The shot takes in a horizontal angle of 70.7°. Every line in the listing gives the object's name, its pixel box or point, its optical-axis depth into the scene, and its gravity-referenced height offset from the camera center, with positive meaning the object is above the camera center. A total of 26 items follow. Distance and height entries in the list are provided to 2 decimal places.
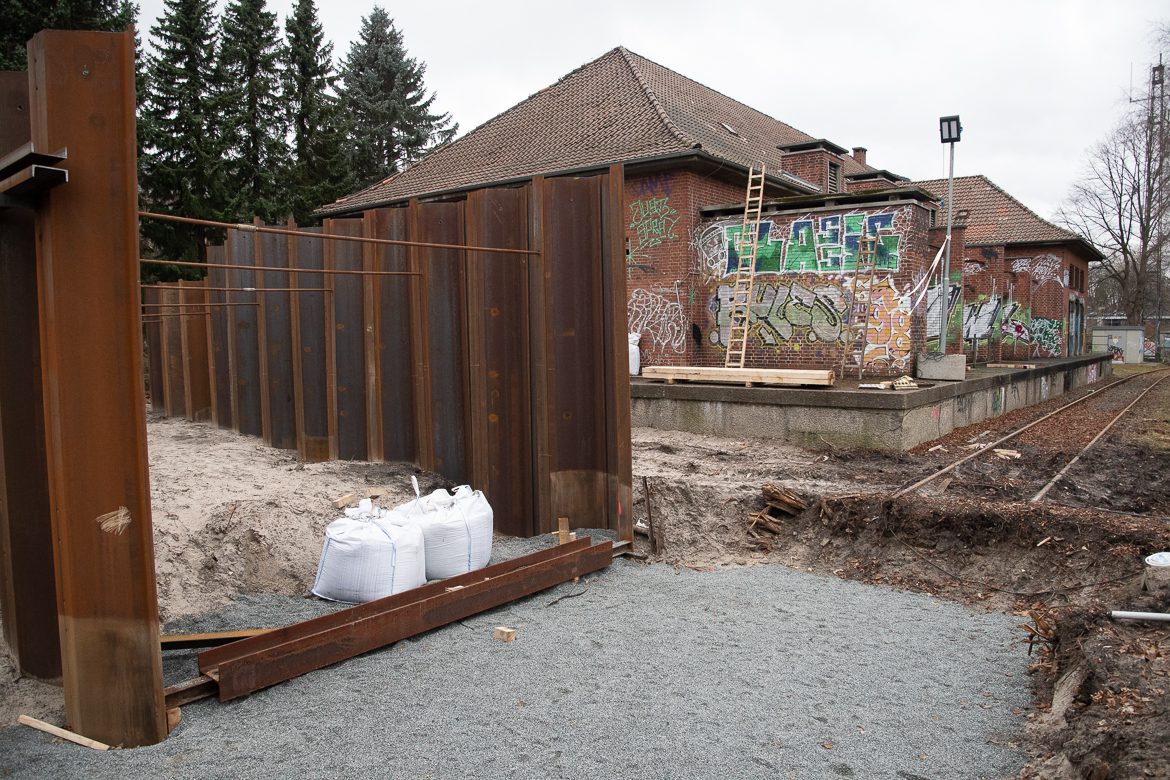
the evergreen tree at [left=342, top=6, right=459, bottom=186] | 43.12 +12.71
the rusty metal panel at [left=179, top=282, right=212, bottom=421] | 14.59 -0.27
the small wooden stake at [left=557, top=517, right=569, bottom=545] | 7.05 -1.59
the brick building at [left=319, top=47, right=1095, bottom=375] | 17.16 +2.79
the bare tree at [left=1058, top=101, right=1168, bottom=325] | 43.88 +6.44
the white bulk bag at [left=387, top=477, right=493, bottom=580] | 6.40 -1.44
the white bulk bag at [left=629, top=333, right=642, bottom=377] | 18.62 -0.41
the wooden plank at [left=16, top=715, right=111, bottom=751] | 3.90 -1.83
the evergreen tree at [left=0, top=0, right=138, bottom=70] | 21.22 +9.02
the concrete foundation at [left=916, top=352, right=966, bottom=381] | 16.36 -0.61
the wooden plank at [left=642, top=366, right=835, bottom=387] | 13.90 -0.65
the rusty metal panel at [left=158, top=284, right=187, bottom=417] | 15.63 -0.16
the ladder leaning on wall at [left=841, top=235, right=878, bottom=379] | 16.77 +0.65
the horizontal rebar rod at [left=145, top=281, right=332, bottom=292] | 8.88 +0.64
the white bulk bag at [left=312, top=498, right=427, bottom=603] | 5.90 -1.54
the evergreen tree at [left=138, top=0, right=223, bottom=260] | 26.89 +7.14
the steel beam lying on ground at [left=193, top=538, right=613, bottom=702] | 4.59 -1.75
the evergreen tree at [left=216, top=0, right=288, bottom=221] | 29.83 +9.21
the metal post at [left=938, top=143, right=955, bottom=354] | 16.57 +0.83
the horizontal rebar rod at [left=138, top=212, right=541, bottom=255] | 5.07 +0.83
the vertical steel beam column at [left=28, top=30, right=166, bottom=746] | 3.79 -0.18
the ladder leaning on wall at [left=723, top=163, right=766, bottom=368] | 18.06 +1.41
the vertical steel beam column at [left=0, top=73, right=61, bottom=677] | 4.30 -0.50
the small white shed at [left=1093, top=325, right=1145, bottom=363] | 47.72 -0.53
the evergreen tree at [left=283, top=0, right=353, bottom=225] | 33.34 +9.63
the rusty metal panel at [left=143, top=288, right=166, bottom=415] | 16.73 -0.11
